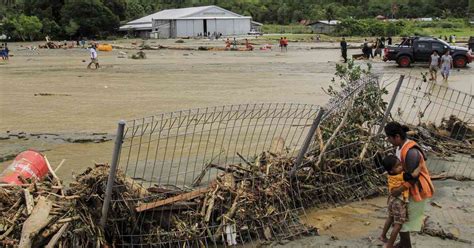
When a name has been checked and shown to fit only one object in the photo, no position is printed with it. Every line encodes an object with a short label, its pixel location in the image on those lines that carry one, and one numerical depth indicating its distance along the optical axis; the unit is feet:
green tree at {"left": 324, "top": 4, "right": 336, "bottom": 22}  365.90
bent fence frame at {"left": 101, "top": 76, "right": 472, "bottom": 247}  19.39
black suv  100.63
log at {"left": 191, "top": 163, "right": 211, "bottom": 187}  23.13
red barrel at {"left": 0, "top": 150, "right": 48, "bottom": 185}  22.52
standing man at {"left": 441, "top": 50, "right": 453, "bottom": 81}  77.37
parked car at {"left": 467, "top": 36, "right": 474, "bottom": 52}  134.55
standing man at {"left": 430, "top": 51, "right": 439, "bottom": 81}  77.92
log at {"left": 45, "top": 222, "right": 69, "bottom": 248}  16.97
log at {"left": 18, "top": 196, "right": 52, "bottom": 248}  16.89
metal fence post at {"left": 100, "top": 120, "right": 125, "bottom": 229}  17.07
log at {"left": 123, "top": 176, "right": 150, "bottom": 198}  19.29
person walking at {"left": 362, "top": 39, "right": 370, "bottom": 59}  120.20
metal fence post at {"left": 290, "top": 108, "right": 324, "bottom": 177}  21.66
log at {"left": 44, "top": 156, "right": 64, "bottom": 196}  19.59
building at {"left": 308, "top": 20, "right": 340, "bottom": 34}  300.48
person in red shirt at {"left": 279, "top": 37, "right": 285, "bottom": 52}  170.81
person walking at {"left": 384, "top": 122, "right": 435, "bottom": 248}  16.93
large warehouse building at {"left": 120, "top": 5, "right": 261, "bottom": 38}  304.50
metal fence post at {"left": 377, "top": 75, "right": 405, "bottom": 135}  27.84
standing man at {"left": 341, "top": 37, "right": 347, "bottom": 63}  118.21
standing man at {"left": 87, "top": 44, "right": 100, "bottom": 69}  107.88
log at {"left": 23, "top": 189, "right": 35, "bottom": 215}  18.09
